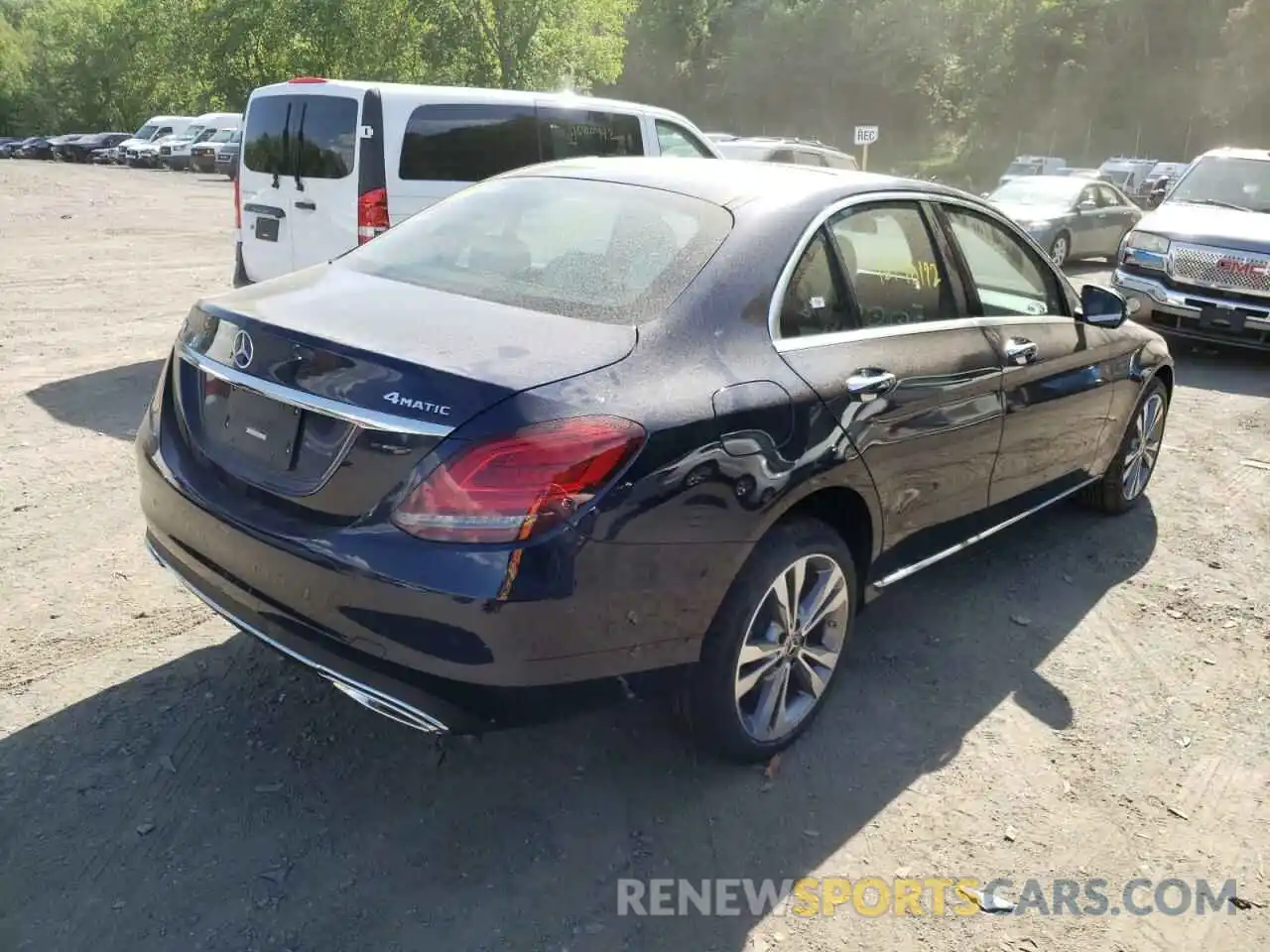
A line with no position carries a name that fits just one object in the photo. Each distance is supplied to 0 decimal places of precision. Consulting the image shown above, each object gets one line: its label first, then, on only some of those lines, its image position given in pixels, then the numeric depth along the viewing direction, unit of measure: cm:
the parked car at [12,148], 5256
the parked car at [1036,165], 3978
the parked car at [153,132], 4278
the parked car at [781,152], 1541
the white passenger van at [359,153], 718
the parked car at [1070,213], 1434
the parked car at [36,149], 5109
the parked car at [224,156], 3396
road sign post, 2145
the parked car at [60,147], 4991
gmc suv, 891
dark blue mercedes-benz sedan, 252
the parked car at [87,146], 4894
